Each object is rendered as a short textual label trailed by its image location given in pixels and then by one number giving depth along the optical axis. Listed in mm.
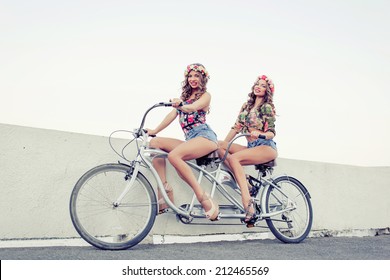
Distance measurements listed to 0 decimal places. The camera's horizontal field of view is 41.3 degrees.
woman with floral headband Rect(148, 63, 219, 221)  4953
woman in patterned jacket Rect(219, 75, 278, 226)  5473
